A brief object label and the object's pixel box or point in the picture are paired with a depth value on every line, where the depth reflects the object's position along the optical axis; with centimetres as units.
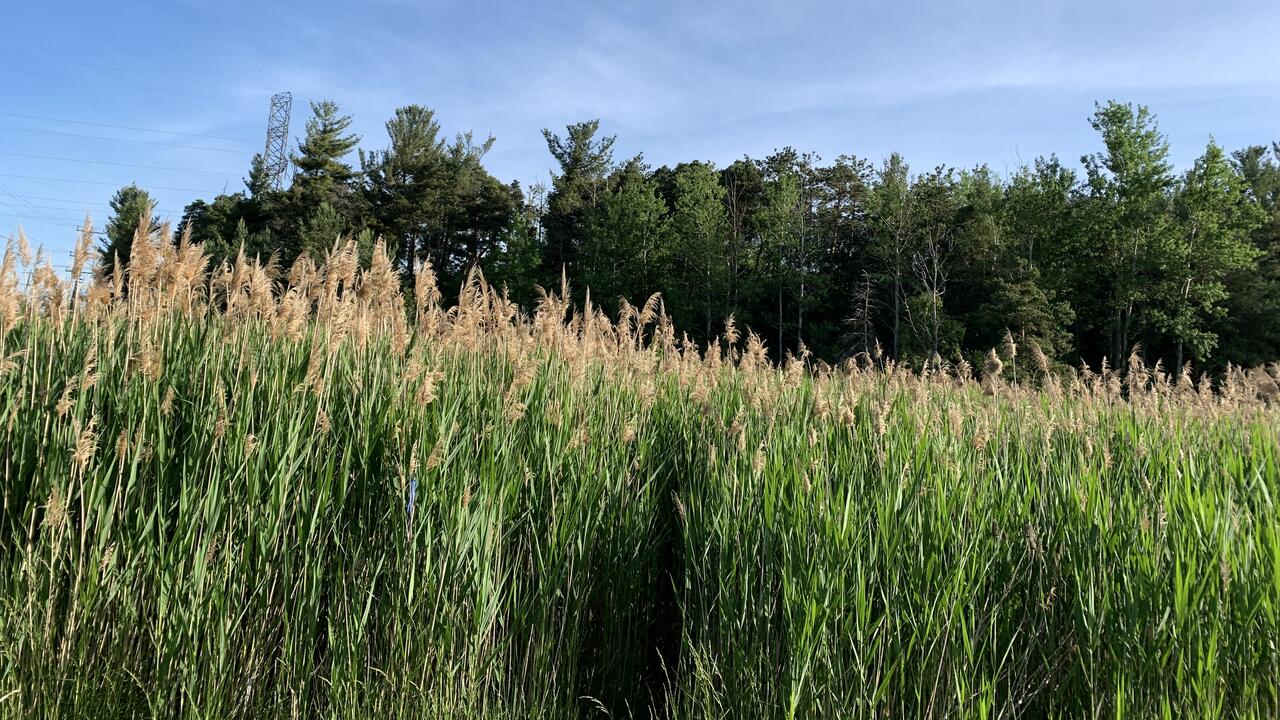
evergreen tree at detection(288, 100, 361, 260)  3625
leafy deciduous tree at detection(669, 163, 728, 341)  3316
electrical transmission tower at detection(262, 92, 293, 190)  5703
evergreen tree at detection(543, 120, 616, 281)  4025
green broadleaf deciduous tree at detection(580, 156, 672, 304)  3553
